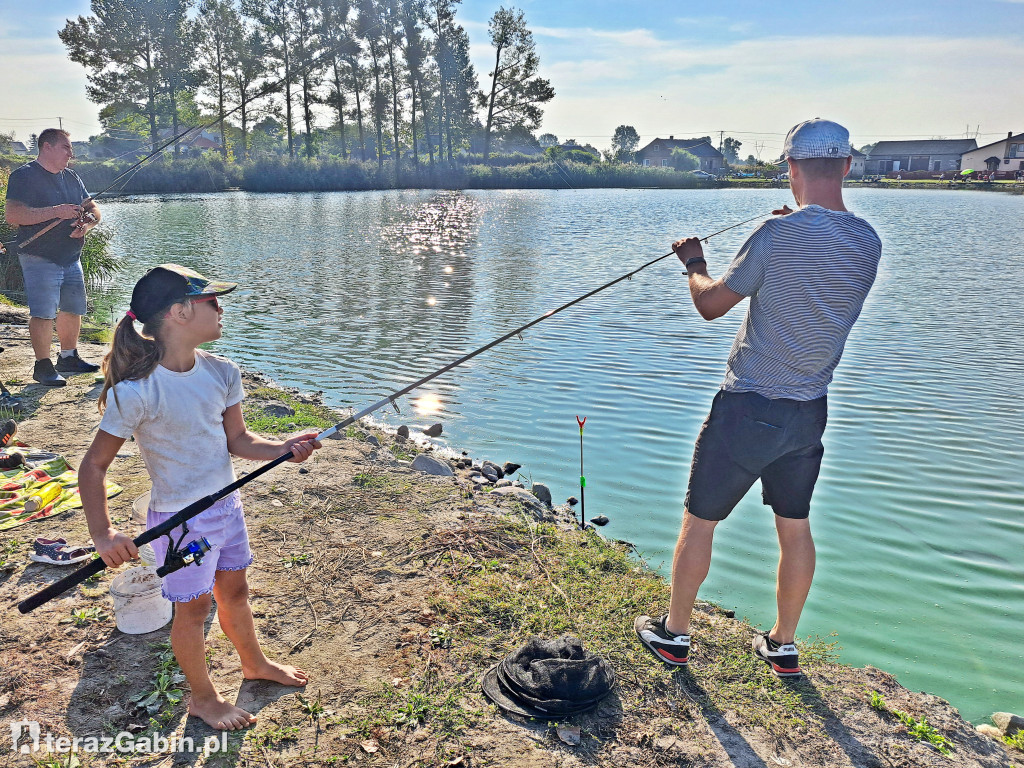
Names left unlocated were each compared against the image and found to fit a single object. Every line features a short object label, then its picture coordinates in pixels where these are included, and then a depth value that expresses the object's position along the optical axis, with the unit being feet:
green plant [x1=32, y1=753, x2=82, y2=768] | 8.41
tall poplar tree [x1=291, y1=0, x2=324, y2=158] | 179.11
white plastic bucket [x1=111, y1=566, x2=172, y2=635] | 10.80
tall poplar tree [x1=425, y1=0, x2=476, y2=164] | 204.64
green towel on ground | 14.58
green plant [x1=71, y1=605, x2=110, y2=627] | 11.31
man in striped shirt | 9.44
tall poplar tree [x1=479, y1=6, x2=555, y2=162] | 215.51
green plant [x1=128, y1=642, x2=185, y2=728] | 9.45
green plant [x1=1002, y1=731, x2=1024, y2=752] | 10.44
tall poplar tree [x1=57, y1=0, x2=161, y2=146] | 156.76
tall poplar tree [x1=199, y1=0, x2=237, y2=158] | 175.01
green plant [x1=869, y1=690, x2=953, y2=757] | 9.72
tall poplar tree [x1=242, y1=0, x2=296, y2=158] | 174.40
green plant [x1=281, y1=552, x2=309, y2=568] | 13.33
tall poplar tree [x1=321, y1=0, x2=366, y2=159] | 159.12
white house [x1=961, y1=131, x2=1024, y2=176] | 281.54
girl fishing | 8.00
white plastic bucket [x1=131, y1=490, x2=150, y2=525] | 11.59
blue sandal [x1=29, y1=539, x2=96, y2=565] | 12.68
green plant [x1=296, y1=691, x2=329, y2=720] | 9.48
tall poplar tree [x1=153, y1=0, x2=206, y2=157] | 164.14
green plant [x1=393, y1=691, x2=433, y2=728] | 9.39
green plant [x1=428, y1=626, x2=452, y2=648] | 10.97
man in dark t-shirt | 21.07
